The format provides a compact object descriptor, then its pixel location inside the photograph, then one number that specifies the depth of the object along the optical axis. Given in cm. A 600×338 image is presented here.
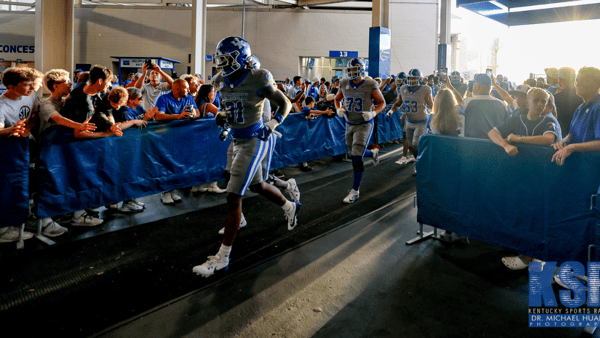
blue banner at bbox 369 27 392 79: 1262
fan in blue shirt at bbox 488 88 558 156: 335
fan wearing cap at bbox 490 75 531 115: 384
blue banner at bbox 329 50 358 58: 2536
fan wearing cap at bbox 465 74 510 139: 438
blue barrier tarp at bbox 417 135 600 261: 309
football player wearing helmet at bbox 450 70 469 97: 967
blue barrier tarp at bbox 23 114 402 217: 450
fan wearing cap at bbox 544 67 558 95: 607
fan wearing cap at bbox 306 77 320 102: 1584
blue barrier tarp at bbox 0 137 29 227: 408
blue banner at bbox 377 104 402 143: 1211
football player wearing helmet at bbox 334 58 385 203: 623
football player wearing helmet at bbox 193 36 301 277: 365
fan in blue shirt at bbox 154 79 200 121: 588
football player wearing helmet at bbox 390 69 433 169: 773
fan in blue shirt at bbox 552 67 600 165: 305
